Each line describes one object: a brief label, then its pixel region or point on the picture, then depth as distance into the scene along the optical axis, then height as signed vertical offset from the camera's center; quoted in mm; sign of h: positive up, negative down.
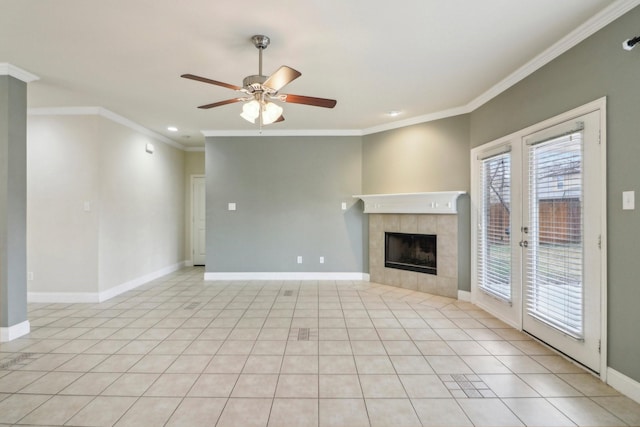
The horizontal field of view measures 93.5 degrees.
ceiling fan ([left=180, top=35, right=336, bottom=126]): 2275 +990
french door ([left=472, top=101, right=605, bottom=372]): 2291 -174
